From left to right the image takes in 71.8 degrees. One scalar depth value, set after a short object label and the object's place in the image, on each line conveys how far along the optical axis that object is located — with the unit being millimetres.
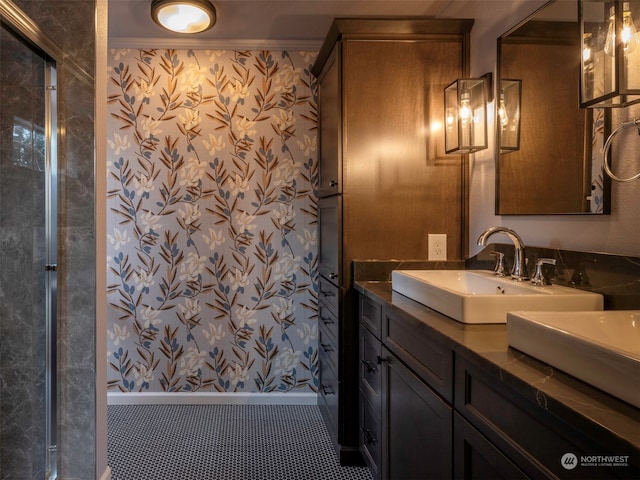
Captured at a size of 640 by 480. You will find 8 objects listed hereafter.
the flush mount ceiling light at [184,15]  2264
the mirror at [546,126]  1394
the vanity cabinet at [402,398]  1187
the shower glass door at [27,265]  1691
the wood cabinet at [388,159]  2105
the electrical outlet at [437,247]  2164
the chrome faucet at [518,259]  1588
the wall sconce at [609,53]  1090
